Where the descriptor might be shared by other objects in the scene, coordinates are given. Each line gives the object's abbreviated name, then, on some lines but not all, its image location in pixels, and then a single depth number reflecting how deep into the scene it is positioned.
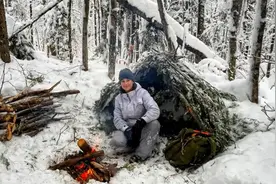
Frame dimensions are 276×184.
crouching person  4.63
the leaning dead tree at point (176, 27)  8.53
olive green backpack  4.30
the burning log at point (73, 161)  4.07
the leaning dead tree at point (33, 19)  7.50
